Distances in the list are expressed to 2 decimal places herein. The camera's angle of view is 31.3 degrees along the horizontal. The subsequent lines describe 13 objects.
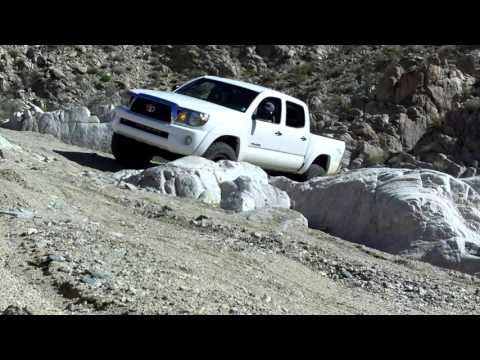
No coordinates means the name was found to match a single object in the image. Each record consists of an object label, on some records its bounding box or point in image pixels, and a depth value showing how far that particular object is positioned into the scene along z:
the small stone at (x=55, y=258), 6.53
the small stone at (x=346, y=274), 8.45
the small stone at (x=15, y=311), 4.73
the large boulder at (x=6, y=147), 11.84
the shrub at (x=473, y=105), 28.46
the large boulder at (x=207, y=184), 11.44
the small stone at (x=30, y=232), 7.51
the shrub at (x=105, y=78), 33.06
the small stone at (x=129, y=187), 11.27
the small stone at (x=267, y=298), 6.24
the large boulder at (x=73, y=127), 17.67
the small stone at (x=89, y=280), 5.94
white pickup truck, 12.90
